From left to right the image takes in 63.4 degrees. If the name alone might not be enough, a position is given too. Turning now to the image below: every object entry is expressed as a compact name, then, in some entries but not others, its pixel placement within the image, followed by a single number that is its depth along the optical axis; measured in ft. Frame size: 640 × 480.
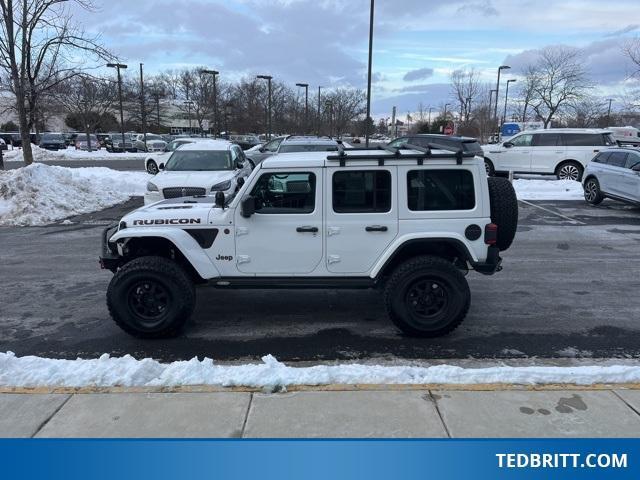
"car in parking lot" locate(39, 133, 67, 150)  140.77
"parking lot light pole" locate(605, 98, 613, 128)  195.74
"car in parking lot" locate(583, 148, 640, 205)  42.27
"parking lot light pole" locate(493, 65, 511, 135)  128.88
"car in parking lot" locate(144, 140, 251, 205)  34.76
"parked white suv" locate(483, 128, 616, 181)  58.95
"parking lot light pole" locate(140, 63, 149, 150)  135.68
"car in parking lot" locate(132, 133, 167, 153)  133.69
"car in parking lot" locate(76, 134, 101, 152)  152.05
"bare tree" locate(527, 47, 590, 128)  131.95
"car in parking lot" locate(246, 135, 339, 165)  44.24
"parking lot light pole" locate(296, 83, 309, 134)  149.42
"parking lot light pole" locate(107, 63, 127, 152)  80.61
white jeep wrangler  16.16
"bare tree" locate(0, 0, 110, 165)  45.14
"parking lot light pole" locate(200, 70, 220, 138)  134.26
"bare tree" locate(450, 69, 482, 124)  155.63
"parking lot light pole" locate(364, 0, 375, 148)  67.94
